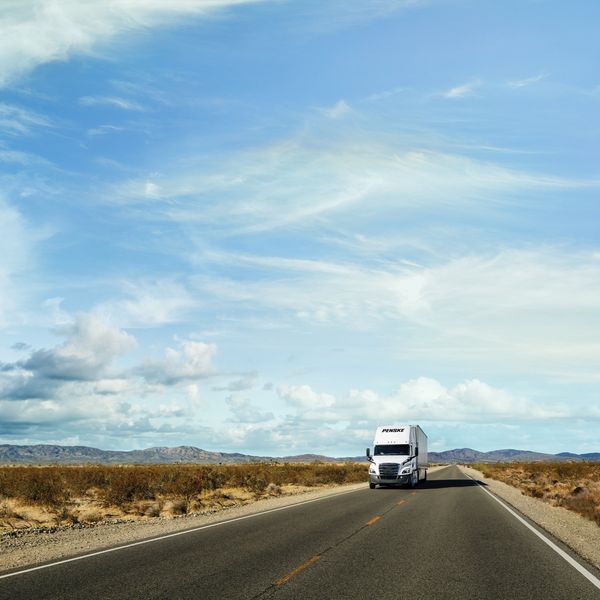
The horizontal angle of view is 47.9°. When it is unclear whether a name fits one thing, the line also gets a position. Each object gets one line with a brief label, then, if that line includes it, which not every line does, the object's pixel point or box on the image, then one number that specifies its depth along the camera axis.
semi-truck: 35.81
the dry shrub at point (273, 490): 36.81
